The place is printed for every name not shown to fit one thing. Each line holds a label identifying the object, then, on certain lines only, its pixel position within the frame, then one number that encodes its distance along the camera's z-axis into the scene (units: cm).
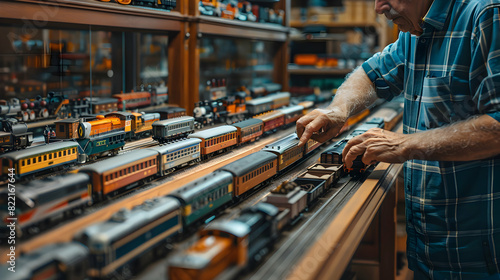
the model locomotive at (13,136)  260
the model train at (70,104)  320
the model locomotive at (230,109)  400
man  223
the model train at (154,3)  338
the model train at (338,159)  313
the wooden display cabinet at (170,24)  284
